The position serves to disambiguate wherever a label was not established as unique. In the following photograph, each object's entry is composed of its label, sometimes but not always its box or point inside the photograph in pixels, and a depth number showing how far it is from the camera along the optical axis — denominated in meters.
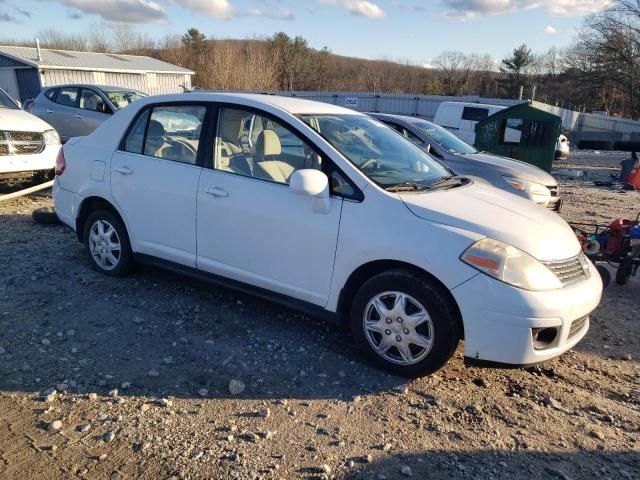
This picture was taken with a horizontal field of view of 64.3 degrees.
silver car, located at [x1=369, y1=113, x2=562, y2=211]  7.28
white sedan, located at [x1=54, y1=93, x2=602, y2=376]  3.03
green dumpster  11.80
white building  32.06
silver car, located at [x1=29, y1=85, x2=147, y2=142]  11.83
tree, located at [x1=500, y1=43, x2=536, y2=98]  51.62
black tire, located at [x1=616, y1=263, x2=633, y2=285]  5.18
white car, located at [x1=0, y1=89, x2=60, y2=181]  7.52
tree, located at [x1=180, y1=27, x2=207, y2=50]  64.00
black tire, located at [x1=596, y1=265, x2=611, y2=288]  5.02
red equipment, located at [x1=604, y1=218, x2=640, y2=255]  5.10
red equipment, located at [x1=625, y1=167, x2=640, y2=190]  6.95
